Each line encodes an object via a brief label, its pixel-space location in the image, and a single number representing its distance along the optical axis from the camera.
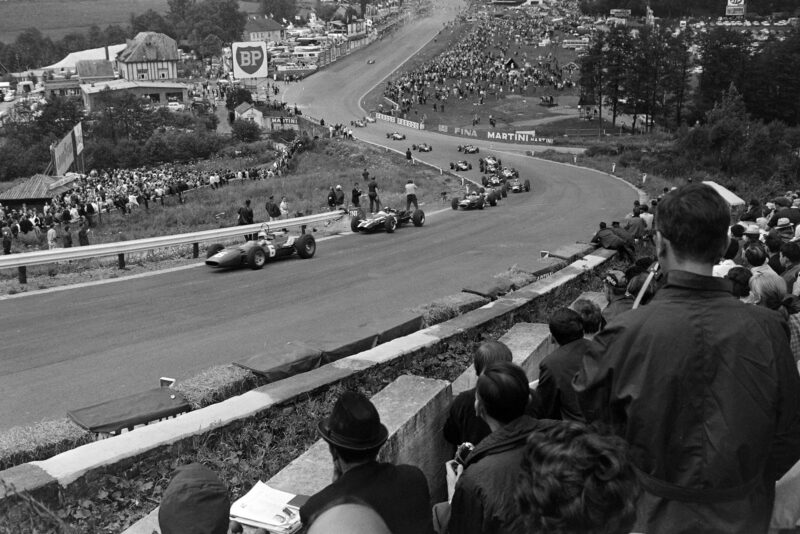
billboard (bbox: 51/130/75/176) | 57.41
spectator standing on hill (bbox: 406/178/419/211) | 26.98
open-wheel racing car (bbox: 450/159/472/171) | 45.62
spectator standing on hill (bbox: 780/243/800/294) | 9.07
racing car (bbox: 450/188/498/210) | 28.34
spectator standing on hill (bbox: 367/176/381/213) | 26.86
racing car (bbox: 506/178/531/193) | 37.00
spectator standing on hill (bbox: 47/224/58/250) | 23.12
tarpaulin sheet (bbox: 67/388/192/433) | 6.23
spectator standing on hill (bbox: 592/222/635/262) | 14.10
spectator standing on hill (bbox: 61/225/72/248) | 22.54
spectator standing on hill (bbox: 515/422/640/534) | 2.58
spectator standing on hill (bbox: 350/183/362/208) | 27.89
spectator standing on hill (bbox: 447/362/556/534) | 3.26
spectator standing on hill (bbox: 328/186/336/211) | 28.23
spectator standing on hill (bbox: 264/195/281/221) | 25.74
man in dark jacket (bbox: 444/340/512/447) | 4.90
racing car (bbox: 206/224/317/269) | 16.36
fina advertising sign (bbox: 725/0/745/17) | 158.62
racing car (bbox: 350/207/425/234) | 22.00
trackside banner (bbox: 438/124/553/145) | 65.42
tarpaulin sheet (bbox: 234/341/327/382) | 7.32
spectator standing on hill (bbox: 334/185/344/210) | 28.60
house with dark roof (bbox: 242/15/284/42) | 190.25
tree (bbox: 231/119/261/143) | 86.06
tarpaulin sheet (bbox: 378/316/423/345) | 8.46
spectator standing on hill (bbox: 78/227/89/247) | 21.61
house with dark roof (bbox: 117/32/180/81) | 155.38
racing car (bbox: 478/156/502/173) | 44.22
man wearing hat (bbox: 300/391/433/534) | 3.52
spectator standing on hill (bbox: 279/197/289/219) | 27.13
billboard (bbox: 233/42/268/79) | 86.25
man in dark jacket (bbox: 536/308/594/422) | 4.79
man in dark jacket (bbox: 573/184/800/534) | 2.91
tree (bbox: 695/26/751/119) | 84.25
